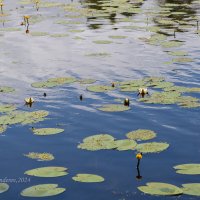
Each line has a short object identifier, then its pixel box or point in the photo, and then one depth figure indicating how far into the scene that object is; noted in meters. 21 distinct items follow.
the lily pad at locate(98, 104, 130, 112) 18.93
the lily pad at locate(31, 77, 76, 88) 22.07
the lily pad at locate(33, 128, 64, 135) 16.76
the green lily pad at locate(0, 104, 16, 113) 18.70
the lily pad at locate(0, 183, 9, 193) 12.74
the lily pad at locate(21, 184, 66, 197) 12.30
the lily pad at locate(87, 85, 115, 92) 21.23
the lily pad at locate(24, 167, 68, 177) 13.43
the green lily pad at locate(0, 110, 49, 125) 17.69
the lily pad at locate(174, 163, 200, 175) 13.40
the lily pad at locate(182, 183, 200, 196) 12.24
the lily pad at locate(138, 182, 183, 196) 12.28
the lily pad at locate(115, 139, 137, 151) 15.18
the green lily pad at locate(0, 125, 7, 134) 17.06
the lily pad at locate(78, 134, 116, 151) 15.36
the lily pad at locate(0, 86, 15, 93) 21.20
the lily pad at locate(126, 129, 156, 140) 16.00
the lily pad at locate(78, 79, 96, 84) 22.50
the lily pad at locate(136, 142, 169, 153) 14.97
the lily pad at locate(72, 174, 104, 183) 13.02
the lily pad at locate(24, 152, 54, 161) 14.80
